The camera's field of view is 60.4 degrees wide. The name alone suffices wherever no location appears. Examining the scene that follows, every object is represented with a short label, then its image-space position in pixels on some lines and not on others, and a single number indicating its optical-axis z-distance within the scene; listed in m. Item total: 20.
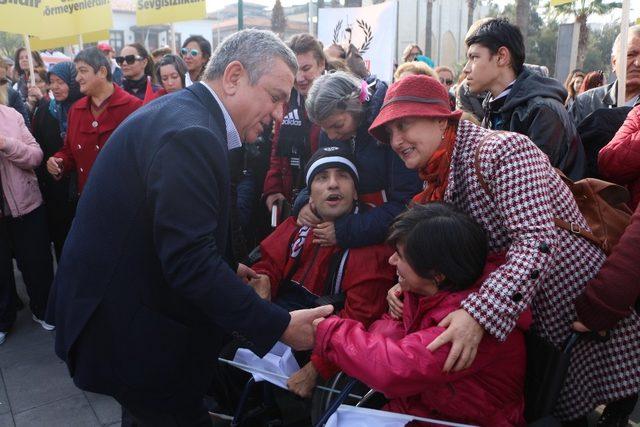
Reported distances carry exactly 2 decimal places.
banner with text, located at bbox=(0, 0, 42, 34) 5.29
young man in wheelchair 2.75
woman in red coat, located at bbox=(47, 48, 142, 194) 4.13
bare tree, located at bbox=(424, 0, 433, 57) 36.69
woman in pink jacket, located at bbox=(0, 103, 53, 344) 4.11
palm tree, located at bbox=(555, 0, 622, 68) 24.88
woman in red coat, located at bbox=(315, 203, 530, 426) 1.79
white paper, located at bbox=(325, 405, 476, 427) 1.85
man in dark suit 1.62
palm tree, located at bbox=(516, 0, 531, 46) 19.34
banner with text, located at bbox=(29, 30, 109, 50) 6.99
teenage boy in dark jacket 2.69
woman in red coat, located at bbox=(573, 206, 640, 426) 1.90
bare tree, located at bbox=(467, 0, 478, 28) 36.27
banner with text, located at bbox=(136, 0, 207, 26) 5.79
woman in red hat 1.72
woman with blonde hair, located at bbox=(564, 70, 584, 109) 7.25
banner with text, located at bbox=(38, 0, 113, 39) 5.61
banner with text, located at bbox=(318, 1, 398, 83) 6.54
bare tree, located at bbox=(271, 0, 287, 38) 32.28
